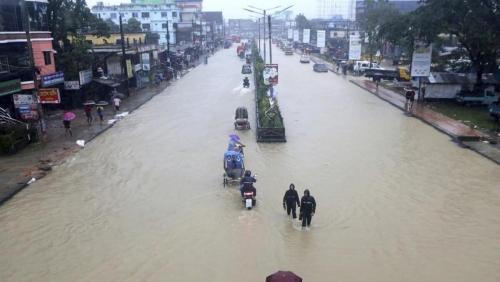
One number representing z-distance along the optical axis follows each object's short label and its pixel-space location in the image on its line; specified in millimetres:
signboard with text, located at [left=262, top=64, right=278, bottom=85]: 26672
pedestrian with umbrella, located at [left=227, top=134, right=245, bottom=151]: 16498
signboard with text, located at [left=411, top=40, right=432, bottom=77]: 29766
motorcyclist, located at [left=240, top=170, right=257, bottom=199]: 12844
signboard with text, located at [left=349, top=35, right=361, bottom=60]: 48781
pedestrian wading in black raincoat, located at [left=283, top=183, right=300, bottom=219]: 11953
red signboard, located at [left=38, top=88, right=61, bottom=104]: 22953
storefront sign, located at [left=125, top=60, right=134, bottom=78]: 35338
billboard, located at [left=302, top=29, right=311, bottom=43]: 79762
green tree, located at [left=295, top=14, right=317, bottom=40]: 122338
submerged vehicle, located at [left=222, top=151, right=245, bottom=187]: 14758
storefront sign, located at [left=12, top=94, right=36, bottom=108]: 21203
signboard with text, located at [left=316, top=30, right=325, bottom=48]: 75356
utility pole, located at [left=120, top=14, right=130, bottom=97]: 34362
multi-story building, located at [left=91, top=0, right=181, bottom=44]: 96500
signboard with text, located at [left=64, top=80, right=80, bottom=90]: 29000
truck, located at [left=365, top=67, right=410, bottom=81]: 43625
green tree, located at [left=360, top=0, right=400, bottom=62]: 51275
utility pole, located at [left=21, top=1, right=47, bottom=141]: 19616
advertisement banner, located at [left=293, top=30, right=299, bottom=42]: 99875
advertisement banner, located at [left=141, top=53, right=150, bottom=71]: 42062
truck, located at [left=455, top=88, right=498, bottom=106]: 28728
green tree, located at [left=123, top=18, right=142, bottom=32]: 78312
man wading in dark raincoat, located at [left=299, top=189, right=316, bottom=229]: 11406
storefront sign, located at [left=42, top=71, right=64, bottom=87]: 25683
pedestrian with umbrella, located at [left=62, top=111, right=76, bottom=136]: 22078
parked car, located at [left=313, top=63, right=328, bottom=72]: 54188
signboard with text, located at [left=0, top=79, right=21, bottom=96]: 22453
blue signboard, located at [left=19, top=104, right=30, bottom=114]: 21234
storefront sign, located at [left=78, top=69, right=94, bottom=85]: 29375
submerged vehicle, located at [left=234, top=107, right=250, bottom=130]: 23580
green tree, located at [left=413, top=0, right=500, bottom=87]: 27406
